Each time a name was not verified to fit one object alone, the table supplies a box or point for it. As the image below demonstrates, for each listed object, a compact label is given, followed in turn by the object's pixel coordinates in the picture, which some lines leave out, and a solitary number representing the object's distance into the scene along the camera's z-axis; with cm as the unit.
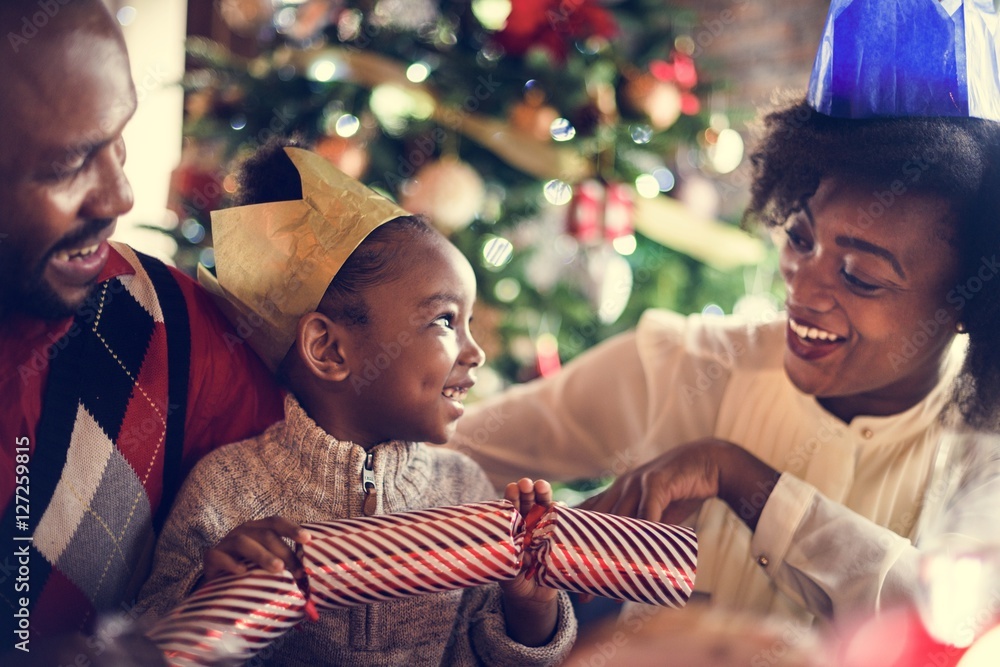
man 79
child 99
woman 110
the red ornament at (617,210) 213
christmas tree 196
